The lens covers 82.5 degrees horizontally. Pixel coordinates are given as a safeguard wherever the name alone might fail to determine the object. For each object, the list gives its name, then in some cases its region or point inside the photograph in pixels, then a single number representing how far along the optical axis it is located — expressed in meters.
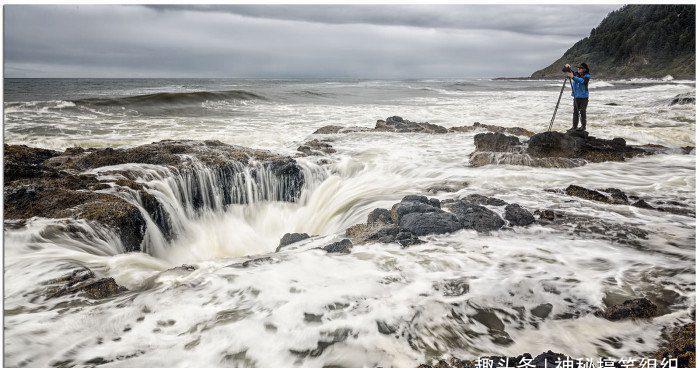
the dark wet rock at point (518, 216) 4.03
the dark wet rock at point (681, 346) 2.07
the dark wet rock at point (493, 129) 9.78
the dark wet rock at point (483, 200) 4.53
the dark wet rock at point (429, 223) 3.85
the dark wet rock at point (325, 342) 2.20
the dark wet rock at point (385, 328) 2.35
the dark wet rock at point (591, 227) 3.68
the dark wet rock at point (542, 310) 2.57
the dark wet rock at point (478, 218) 3.92
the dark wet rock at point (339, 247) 3.59
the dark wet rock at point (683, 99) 15.29
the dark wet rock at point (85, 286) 2.74
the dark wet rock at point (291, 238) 4.20
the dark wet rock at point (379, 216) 4.36
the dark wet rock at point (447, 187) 5.38
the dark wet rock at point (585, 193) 4.77
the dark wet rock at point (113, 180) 3.89
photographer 7.23
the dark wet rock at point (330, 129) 10.65
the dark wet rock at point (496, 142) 7.19
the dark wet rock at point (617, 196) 4.70
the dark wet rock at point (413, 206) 4.18
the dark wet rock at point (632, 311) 2.49
